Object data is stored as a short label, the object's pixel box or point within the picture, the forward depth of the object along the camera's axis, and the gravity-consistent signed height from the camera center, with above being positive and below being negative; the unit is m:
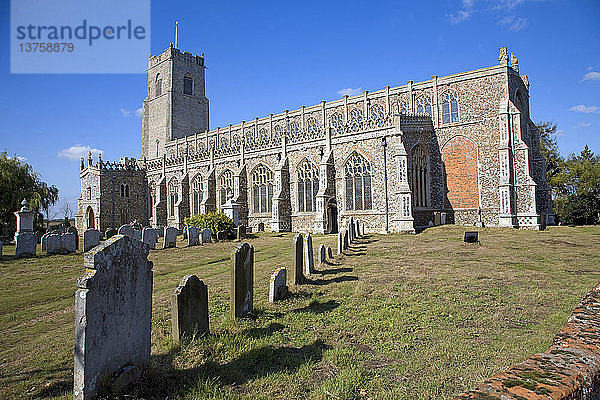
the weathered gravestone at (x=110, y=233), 23.08 -0.84
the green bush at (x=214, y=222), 22.16 -0.34
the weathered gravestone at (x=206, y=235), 20.45 -1.03
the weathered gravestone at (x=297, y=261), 8.64 -1.16
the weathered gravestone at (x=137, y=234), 18.62 -0.78
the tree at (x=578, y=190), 28.92 +1.55
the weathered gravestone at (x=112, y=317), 3.37 -1.02
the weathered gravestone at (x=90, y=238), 16.41 -0.83
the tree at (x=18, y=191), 26.50 +2.49
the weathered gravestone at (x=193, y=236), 19.58 -1.01
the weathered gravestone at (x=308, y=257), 9.80 -1.17
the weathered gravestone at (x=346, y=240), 14.48 -1.12
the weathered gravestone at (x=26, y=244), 15.87 -0.98
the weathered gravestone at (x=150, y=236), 18.10 -0.87
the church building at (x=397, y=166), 24.19 +3.63
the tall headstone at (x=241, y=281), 5.90 -1.12
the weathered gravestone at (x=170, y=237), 18.73 -1.01
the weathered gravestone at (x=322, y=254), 11.28 -1.29
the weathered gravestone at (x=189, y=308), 4.78 -1.25
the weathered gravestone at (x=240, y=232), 22.73 -1.03
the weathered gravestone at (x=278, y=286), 7.10 -1.44
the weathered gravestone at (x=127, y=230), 17.36 -0.51
